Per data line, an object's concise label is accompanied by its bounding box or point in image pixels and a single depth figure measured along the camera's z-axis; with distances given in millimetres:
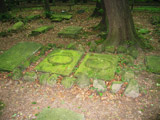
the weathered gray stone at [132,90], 2821
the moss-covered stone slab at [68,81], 3150
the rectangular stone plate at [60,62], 3499
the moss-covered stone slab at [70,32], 5547
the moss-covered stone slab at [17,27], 6493
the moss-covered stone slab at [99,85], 2992
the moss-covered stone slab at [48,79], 3232
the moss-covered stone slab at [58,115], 2420
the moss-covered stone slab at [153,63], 3383
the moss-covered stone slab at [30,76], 3406
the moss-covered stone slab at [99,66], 3230
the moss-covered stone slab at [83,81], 3113
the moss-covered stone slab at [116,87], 2943
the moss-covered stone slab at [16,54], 3772
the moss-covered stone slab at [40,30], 6008
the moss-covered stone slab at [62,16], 8109
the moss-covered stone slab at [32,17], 8219
